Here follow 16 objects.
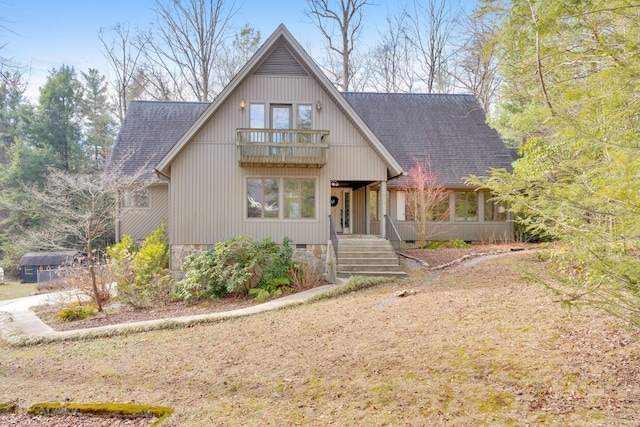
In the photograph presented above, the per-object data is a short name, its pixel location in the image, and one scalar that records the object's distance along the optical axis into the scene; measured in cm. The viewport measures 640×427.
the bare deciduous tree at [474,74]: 2112
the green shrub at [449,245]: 1534
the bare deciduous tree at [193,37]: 2481
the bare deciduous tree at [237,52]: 2552
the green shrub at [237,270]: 1033
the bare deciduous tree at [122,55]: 2636
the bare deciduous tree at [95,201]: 951
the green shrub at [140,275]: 1019
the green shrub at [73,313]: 928
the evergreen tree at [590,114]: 314
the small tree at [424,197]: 1544
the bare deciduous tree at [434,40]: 2509
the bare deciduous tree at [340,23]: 2477
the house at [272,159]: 1150
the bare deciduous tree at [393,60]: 2673
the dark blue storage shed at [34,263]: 1961
